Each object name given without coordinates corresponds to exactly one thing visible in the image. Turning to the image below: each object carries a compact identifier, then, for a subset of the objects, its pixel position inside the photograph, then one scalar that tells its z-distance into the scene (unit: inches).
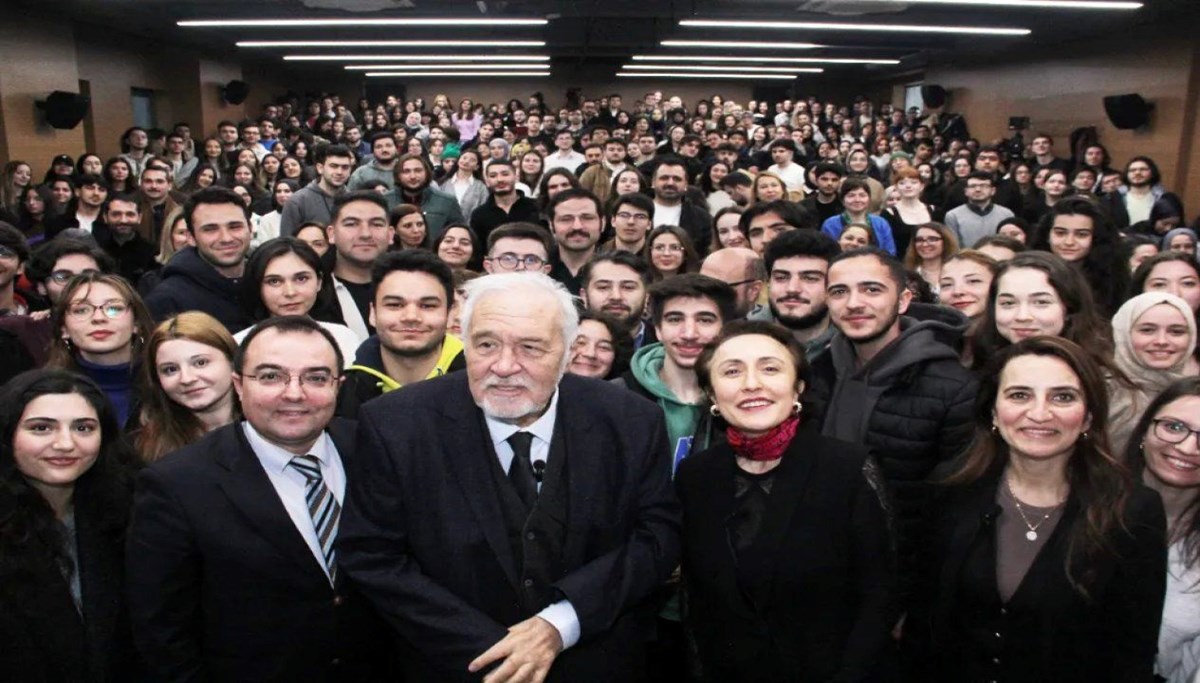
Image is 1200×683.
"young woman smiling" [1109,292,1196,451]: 122.9
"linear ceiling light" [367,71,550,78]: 754.3
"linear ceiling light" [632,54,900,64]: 625.0
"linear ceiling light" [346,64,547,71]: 685.9
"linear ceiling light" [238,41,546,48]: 524.7
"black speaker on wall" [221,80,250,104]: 603.5
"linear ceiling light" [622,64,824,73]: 705.6
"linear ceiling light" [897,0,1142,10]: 366.0
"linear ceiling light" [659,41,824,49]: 529.9
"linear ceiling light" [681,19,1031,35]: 441.7
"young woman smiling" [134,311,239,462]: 102.7
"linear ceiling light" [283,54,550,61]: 609.6
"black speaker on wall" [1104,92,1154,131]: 463.8
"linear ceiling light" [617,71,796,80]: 780.6
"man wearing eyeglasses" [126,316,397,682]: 79.7
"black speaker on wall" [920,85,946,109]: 688.4
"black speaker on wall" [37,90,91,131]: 426.3
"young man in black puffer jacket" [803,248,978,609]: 100.9
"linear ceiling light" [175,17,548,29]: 431.8
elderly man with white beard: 75.2
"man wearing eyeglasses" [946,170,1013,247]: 260.2
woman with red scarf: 82.4
